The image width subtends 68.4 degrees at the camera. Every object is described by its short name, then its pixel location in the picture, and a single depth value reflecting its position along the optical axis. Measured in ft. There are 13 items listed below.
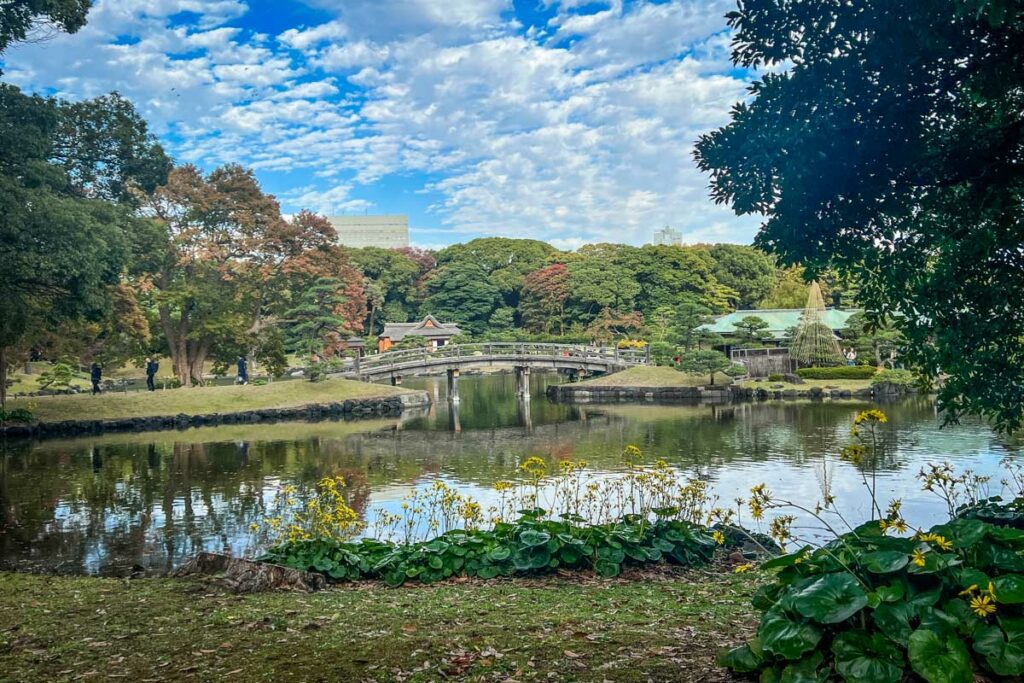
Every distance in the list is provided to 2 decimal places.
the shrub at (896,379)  92.89
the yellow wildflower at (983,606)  9.16
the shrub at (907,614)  9.15
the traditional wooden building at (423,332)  166.81
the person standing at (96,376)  87.39
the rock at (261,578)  18.89
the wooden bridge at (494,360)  103.24
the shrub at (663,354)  109.40
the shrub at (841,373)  100.32
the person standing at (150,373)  91.50
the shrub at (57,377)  81.92
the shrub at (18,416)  69.41
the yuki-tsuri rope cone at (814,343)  106.63
